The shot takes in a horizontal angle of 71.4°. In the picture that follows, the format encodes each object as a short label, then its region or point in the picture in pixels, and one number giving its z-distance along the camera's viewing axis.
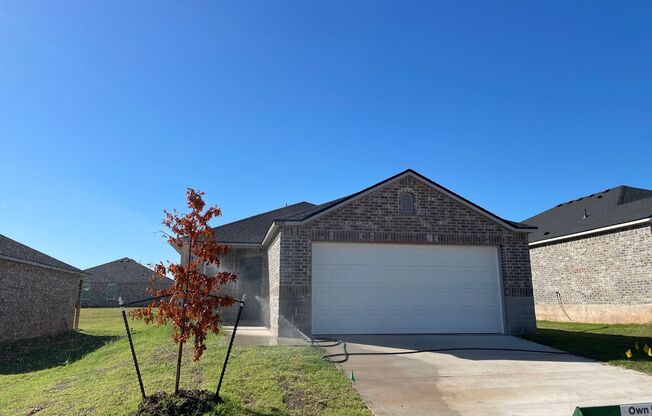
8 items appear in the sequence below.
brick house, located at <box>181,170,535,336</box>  13.16
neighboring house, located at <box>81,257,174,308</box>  47.38
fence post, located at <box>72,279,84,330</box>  22.98
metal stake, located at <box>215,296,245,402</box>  6.65
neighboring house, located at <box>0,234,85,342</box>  16.98
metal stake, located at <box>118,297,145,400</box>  6.37
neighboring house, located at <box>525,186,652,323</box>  17.61
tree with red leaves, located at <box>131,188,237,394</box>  6.71
